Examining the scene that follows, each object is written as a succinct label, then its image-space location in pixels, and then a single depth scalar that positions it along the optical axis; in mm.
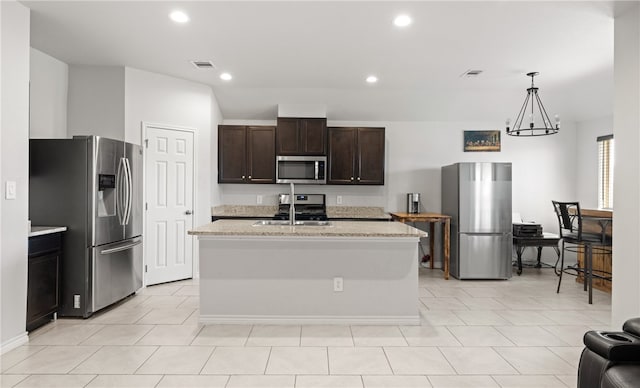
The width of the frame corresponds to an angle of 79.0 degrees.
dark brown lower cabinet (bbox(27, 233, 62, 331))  3264
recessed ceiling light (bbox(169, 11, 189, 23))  3223
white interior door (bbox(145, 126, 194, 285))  4871
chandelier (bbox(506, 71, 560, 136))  5777
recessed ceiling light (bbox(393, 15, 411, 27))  3237
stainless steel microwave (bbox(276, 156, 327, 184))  5801
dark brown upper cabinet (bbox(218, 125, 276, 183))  5902
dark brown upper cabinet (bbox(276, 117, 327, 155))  5793
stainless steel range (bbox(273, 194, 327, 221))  6053
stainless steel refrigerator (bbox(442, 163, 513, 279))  5426
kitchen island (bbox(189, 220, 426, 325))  3492
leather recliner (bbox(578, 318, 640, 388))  1474
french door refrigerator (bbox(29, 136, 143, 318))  3627
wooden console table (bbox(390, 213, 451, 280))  5520
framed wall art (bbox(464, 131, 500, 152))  6324
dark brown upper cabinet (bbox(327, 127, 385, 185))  5922
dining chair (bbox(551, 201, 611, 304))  4258
